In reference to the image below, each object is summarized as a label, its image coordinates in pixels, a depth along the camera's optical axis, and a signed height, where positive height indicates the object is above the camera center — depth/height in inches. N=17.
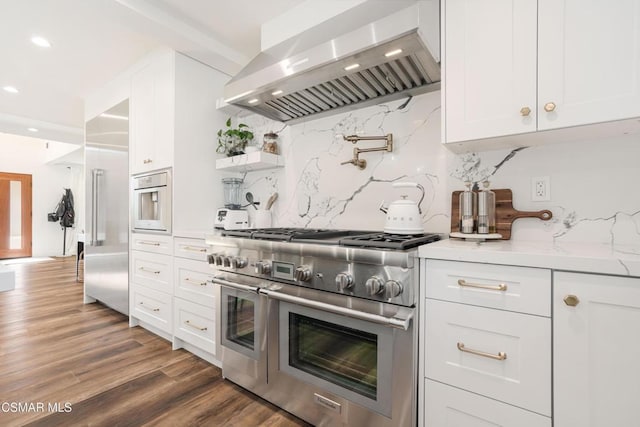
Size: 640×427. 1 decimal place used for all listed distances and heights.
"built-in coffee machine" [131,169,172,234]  95.5 +3.1
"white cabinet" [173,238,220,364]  79.7 -25.9
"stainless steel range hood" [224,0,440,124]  52.1 +30.2
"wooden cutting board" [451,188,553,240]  58.5 -0.3
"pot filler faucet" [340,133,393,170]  74.1 +16.5
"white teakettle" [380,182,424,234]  59.2 -1.6
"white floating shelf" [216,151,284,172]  92.0 +16.0
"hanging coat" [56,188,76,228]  289.0 -0.5
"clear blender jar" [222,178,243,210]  107.0 +7.6
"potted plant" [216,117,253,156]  101.1 +24.8
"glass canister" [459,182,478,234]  58.1 -0.2
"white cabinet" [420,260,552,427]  38.3 -18.9
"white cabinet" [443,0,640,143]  40.9 +22.9
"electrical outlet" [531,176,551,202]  56.4 +4.4
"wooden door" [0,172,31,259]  267.4 -4.3
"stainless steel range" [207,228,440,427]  46.3 -21.1
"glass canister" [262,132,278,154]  96.5 +22.7
